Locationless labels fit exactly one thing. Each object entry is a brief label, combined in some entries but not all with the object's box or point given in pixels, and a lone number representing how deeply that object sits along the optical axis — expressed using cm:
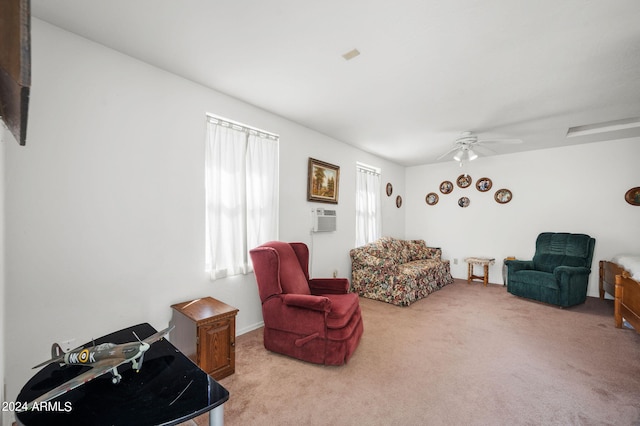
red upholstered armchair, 236
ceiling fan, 404
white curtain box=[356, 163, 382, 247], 499
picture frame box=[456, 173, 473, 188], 575
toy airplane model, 108
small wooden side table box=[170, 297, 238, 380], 208
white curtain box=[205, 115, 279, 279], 278
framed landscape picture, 386
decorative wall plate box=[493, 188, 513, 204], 530
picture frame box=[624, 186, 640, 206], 421
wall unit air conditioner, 389
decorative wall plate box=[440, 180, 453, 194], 601
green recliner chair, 387
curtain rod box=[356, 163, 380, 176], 507
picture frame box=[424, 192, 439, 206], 621
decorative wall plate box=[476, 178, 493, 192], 551
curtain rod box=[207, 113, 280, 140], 281
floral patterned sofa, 409
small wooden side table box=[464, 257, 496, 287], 518
